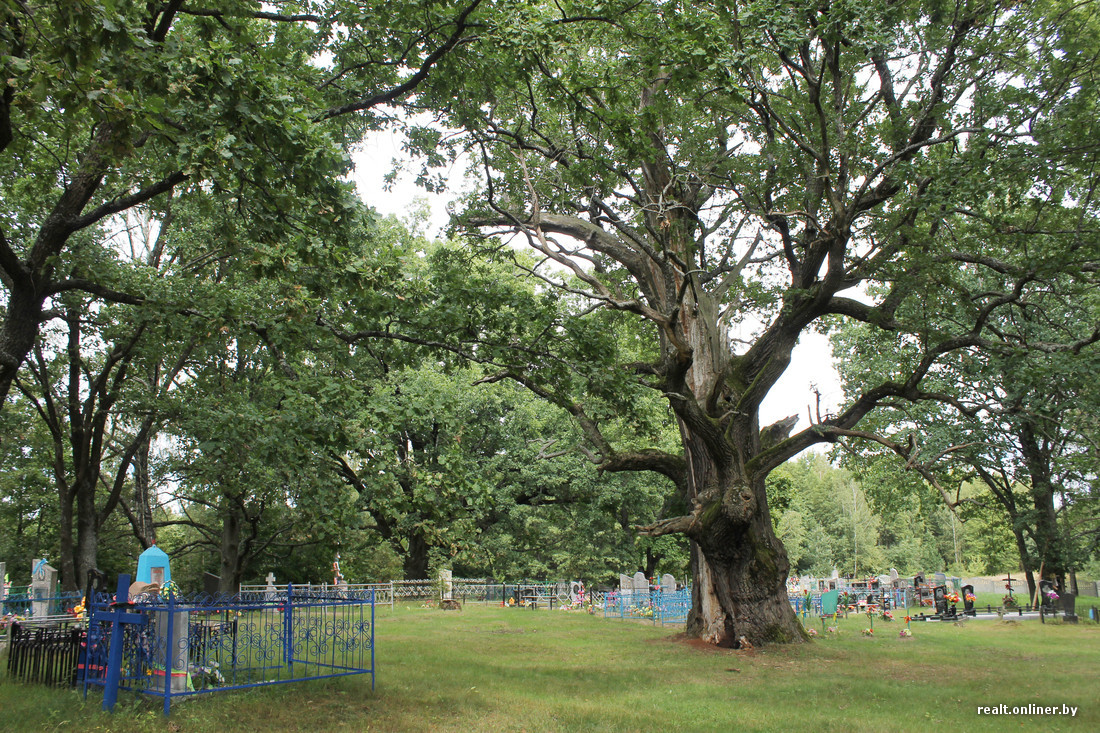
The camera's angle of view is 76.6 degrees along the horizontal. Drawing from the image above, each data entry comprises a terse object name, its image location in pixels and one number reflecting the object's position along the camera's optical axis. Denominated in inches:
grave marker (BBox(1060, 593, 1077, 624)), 976.2
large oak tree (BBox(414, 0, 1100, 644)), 395.2
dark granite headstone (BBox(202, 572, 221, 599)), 1039.0
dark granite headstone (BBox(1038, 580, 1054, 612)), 1033.6
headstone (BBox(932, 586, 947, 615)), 1077.1
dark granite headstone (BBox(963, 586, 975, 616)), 1111.6
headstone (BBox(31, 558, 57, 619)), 746.2
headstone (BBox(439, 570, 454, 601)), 1190.3
